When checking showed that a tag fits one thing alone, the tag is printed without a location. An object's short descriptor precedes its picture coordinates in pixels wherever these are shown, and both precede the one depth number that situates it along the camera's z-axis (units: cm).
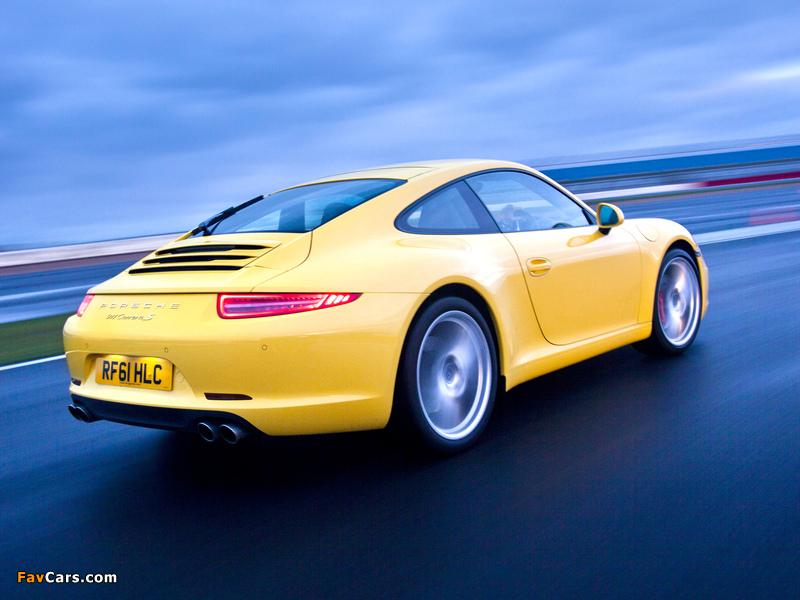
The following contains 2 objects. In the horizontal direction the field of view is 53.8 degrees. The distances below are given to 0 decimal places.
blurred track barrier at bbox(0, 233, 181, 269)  2223
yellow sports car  303
